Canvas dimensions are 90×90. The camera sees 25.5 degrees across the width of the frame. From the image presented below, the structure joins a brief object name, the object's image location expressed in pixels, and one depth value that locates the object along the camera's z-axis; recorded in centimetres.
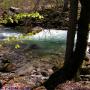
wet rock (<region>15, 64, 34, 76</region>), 727
